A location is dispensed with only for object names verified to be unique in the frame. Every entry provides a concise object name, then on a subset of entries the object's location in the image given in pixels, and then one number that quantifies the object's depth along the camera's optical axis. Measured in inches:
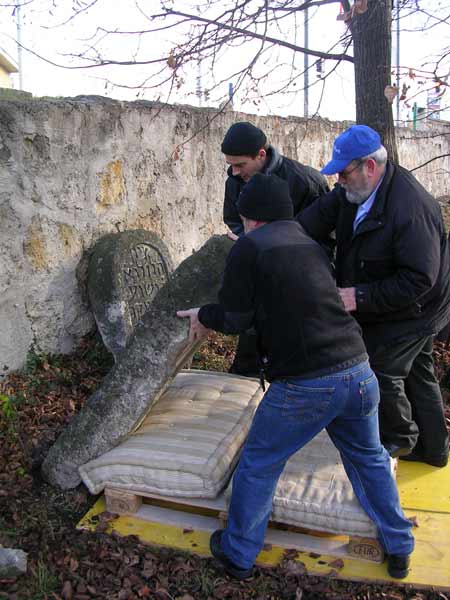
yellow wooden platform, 115.8
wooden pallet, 119.6
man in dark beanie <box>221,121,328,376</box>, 148.4
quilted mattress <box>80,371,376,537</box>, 120.1
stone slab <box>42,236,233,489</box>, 141.6
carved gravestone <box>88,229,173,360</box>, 192.2
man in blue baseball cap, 121.9
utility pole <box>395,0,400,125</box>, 191.9
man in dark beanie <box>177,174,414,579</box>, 105.5
